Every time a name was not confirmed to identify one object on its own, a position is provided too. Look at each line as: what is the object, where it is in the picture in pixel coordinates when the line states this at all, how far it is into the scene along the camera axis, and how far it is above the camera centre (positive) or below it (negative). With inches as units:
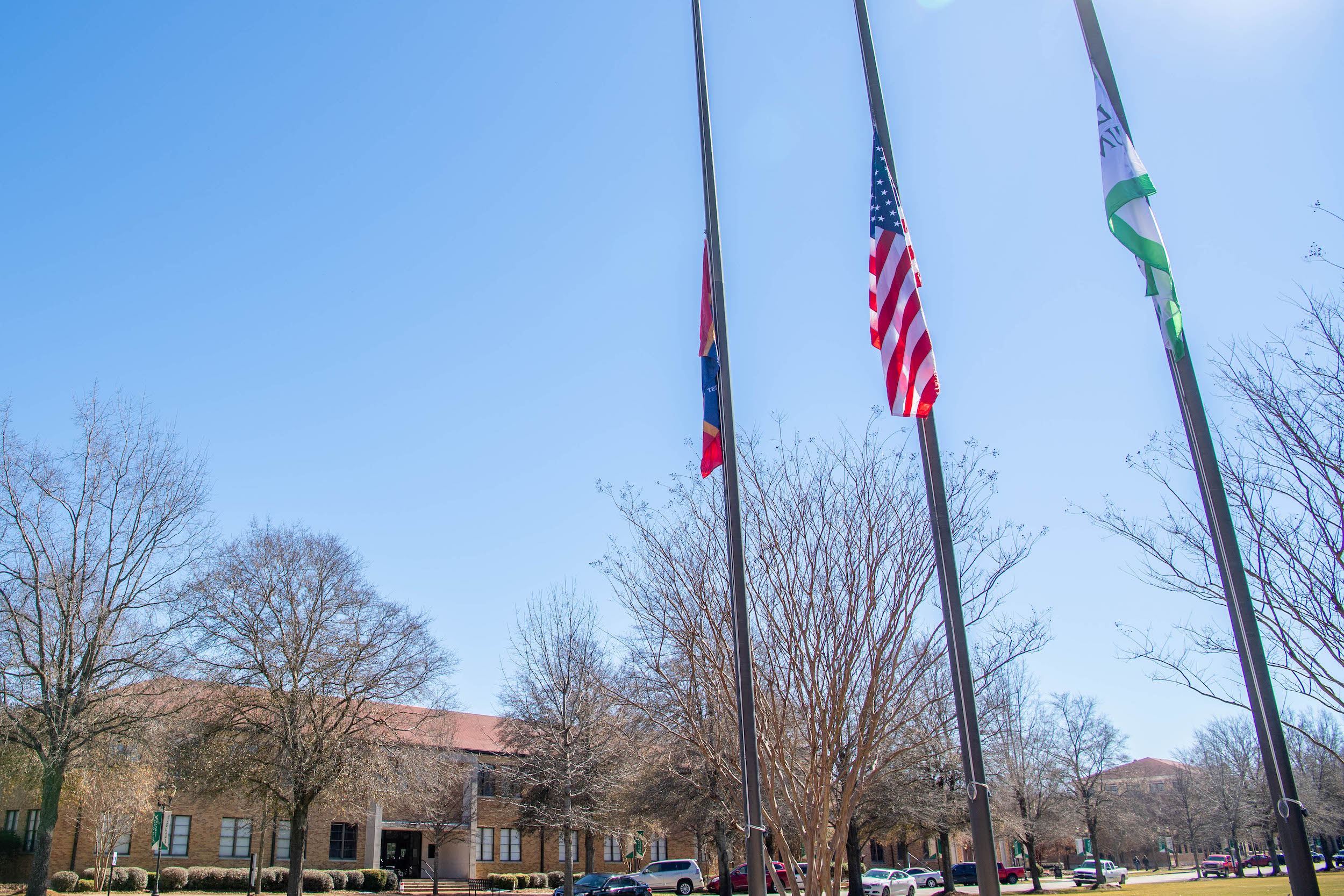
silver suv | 1649.9 -145.1
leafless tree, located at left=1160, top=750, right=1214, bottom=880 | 2684.5 -134.0
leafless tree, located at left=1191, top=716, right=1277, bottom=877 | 2356.1 -71.7
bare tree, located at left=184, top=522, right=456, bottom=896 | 1123.9 +146.7
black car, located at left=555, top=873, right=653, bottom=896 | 1358.3 -132.5
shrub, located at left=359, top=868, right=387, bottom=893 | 1653.5 -125.7
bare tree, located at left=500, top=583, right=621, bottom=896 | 1266.0 +64.2
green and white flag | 299.4 +170.8
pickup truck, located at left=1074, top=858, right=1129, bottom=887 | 1955.0 -222.2
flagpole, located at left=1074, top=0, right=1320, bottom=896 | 245.1 +30.0
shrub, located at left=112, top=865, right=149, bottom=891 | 1450.5 -90.2
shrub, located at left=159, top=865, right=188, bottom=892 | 1464.1 -94.9
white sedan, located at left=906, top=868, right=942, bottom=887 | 1913.1 -201.7
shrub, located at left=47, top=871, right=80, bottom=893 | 1391.5 -85.5
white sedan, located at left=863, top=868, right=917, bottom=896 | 1365.7 -156.8
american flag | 338.0 +163.9
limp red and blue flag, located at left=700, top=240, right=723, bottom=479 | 404.5 +164.2
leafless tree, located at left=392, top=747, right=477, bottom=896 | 1190.9 +11.5
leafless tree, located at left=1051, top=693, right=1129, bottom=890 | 1952.9 -5.3
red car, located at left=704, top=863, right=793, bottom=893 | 1707.7 -171.2
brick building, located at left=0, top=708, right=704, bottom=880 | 1510.8 -51.7
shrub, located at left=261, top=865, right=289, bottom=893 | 1549.0 -113.0
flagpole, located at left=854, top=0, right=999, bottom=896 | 281.0 +29.8
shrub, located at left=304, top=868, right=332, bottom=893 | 1537.9 -116.1
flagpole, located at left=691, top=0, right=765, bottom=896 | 329.1 +78.8
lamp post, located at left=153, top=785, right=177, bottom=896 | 1126.7 +20.3
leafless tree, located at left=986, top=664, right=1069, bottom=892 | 1497.3 -29.0
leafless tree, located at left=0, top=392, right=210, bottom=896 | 953.5 +160.4
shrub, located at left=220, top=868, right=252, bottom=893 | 1499.8 -104.1
